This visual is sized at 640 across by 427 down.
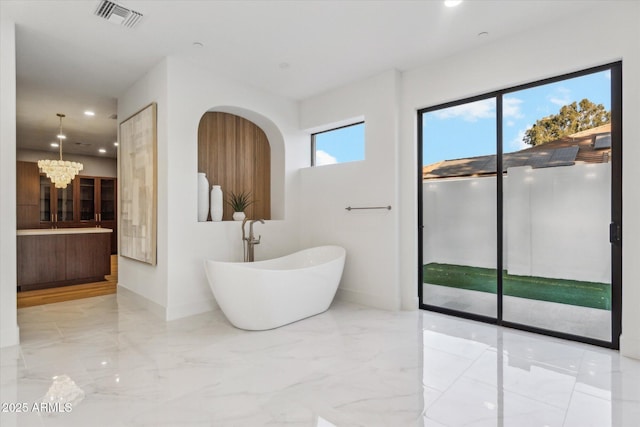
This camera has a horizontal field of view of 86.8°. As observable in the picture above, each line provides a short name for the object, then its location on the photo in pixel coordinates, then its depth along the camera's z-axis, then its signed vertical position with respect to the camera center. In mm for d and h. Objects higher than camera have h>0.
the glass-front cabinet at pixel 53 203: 7348 +246
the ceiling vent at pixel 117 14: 2514 +1549
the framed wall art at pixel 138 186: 3525 +311
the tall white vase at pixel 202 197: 3826 +185
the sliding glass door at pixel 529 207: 2664 +43
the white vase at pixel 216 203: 3924 +119
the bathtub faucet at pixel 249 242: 3920 -345
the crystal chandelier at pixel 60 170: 5673 +758
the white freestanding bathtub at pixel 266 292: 2887 -717
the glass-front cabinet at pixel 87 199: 7920 +351
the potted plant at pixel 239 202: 4102 +142
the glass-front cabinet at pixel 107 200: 8203 +340
